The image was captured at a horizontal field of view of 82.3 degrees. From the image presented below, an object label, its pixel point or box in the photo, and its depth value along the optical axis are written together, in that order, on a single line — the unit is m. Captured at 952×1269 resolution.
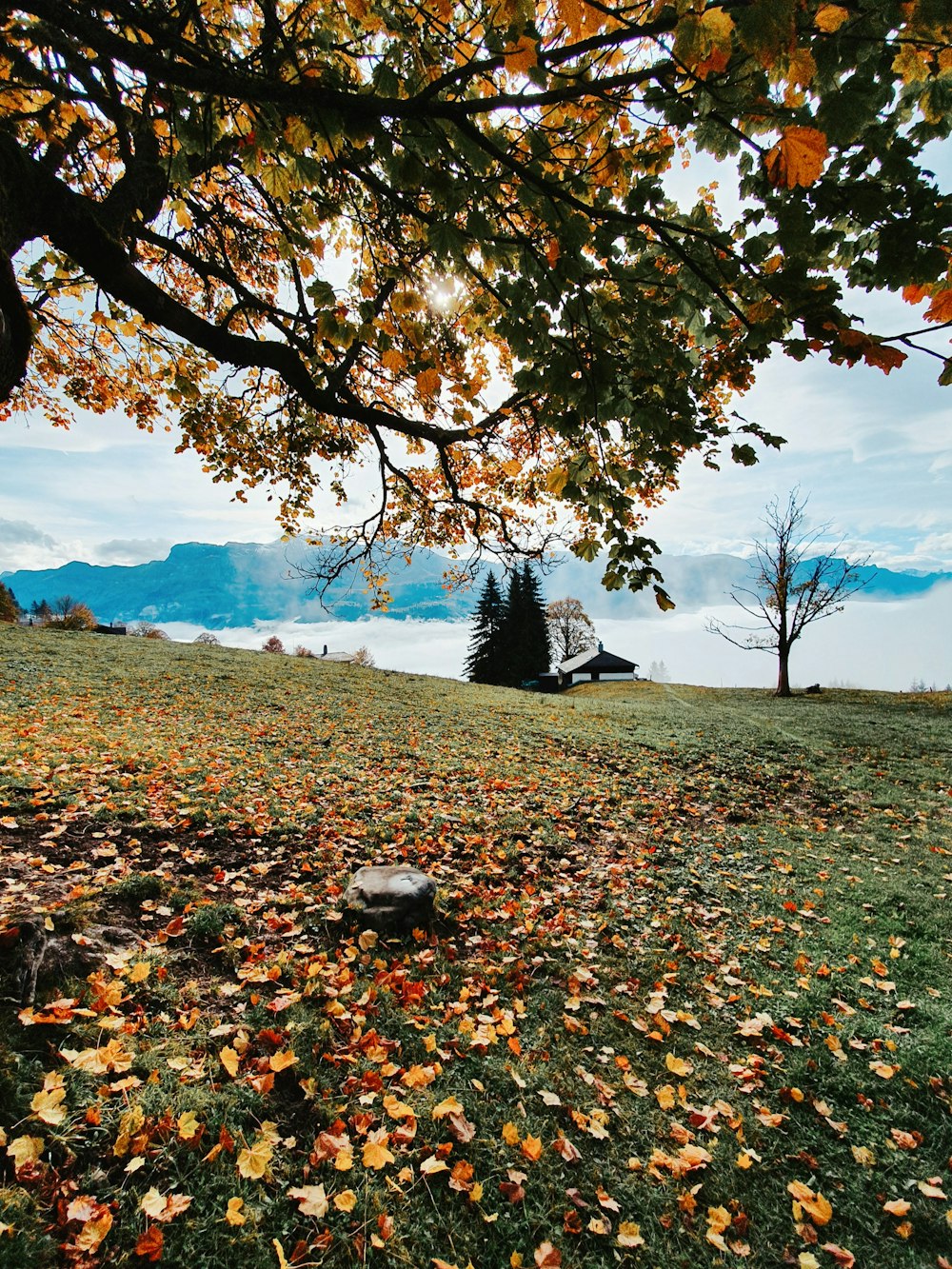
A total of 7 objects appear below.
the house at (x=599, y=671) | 64.75
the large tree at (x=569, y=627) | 75.00
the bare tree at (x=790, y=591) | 34.56
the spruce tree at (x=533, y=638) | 51.56
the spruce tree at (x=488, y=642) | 50.19
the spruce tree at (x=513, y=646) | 50.69
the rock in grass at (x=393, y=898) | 4.62
